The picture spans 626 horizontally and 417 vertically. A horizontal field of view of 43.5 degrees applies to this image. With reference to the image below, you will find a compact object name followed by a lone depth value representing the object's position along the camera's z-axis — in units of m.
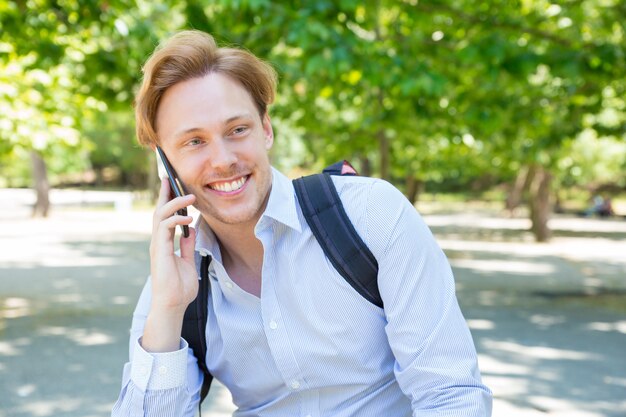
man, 2.02
